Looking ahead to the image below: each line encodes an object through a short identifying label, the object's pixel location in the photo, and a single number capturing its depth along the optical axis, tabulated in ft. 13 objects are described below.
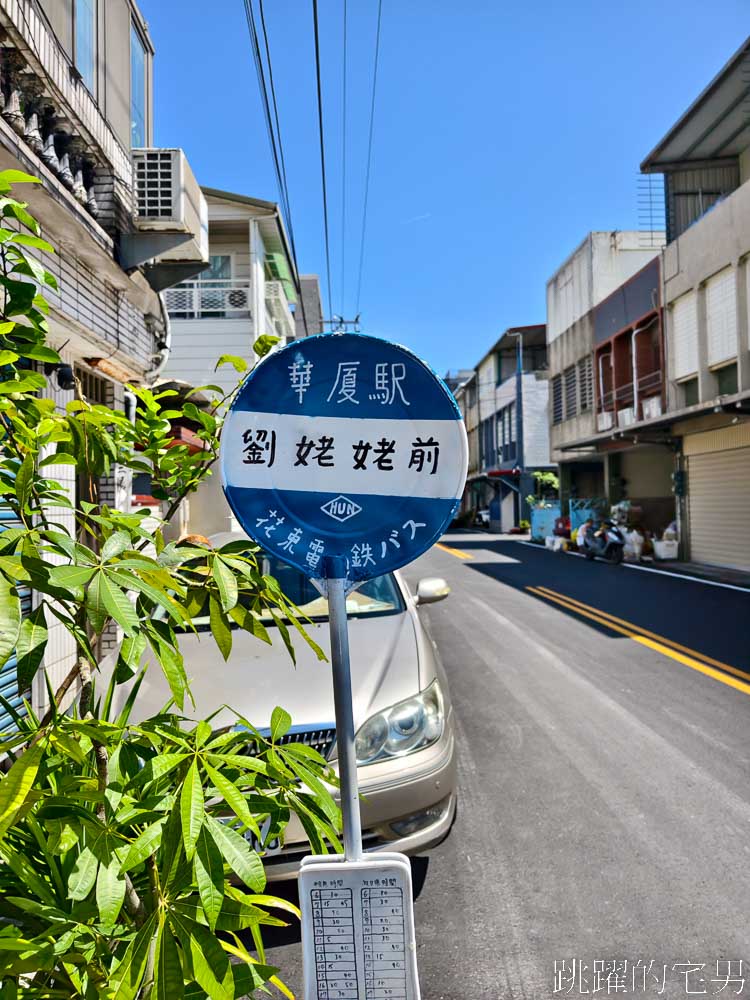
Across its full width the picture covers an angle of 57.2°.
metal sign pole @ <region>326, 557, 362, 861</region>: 5.84
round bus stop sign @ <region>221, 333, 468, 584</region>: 5.86
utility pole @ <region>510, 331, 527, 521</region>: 129.70
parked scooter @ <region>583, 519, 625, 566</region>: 66.18
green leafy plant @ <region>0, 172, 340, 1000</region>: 4.45
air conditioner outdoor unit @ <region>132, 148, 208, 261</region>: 25.84
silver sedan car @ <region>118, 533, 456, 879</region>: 10.09
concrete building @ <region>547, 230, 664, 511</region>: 91.30
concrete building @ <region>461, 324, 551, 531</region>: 130.11
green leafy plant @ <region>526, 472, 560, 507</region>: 127.44
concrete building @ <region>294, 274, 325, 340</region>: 148.87
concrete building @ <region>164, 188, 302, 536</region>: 56.80
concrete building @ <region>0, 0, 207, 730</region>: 17.79
